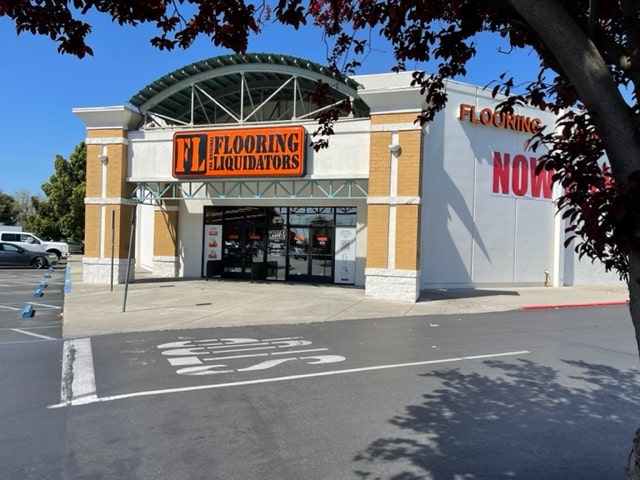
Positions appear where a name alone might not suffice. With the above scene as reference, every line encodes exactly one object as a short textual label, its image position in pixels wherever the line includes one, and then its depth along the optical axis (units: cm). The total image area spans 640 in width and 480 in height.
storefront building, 1605
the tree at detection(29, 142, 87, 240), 4444
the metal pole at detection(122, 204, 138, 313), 1271
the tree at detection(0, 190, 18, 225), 6938
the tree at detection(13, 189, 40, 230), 7534
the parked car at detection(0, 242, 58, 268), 2690
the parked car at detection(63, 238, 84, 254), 4459
